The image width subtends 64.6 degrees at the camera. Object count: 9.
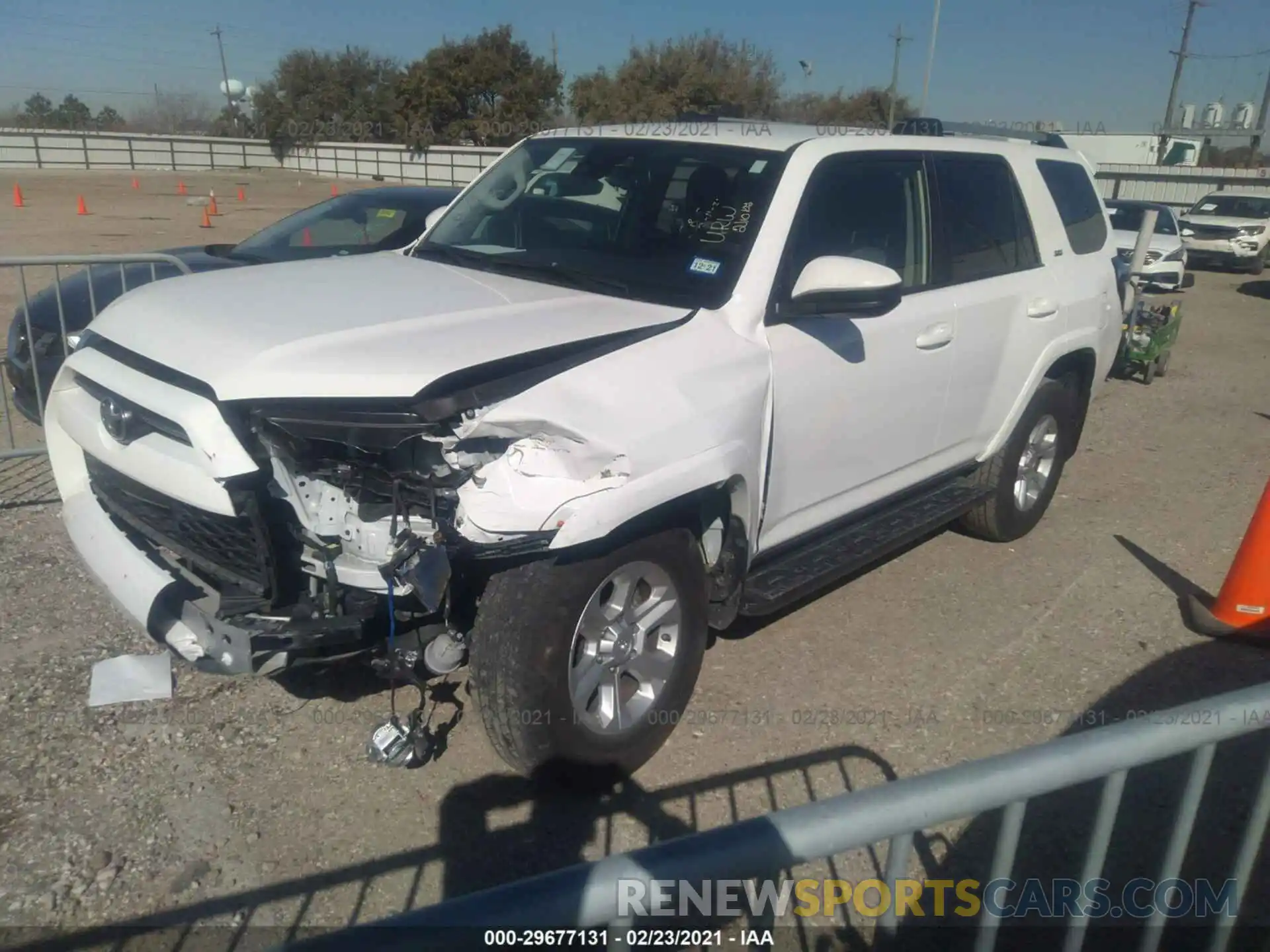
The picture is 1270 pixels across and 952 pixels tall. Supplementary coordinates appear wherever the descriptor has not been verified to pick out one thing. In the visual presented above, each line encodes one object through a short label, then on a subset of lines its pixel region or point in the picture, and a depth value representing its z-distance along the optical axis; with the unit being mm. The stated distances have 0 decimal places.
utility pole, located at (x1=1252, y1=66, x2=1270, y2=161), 44312
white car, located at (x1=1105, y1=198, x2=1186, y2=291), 17812
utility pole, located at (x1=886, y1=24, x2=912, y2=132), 35200
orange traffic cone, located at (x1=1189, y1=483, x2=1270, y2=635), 4871
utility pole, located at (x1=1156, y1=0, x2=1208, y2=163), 46781
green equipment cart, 10406
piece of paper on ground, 3766
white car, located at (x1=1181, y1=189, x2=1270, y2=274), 22141
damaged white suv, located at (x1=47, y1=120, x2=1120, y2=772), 2889
